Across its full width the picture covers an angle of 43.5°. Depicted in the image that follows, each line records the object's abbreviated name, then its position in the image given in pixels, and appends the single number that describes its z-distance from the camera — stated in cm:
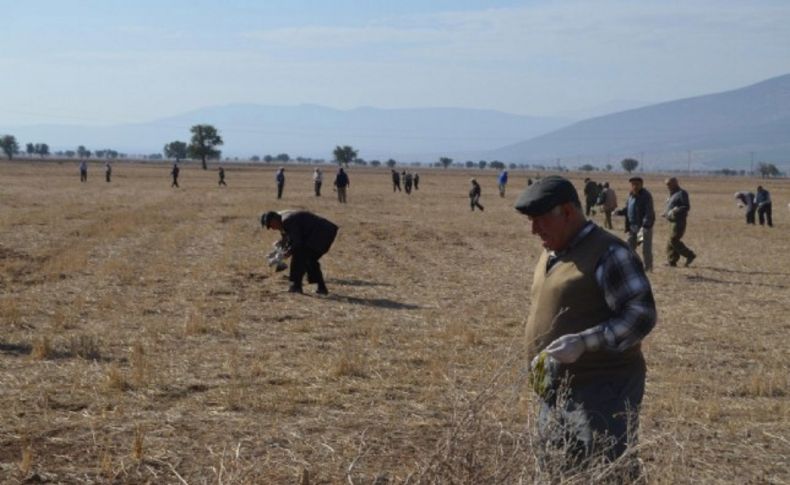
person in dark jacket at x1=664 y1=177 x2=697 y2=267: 1856
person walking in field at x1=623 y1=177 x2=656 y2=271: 1756
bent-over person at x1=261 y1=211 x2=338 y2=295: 1401
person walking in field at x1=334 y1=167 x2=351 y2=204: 4151
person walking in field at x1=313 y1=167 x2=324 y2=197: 4822
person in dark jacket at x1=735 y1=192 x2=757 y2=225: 3597
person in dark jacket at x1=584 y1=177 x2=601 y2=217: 3516
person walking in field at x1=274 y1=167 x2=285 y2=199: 4309
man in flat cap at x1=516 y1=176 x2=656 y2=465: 435
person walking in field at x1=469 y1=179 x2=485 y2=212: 3996
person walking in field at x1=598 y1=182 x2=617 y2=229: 2694
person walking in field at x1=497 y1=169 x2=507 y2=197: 5336
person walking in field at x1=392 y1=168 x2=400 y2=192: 5940
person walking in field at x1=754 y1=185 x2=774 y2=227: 3475
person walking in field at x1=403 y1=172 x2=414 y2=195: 5744
